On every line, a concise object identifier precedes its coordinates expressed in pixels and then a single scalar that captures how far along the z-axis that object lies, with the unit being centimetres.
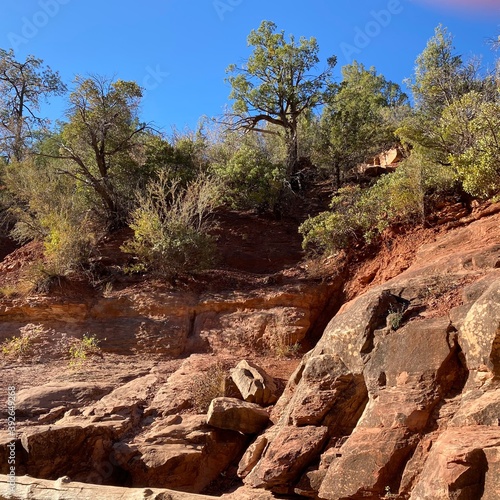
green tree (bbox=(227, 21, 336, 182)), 1781
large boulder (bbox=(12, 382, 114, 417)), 820
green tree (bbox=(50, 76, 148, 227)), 1558
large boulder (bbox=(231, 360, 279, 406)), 809
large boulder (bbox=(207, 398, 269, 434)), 751
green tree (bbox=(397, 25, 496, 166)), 1255
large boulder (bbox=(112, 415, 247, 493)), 695
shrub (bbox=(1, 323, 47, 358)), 1069
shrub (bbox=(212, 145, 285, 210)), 1600
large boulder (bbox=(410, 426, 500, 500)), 447
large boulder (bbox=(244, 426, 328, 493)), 596
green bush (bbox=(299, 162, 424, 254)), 1161
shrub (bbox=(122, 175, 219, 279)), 1239
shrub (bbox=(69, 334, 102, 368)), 1038
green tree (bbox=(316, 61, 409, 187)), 1745
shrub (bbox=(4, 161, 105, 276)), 1271
